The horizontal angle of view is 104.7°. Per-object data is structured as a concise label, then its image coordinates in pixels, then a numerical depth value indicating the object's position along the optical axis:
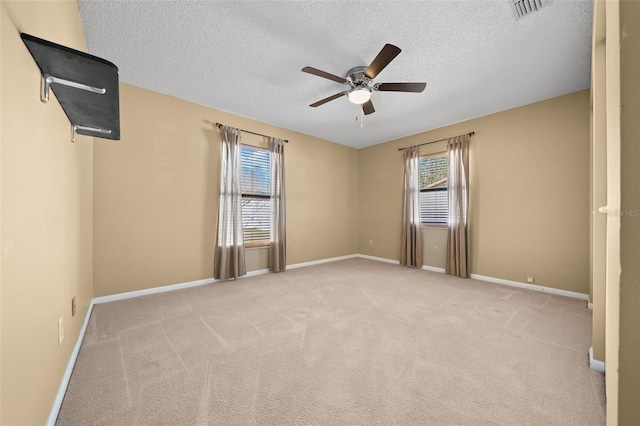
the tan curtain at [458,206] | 4.15
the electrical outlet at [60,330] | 1.45
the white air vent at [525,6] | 1.88
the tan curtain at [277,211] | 4.52
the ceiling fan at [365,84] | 2.21
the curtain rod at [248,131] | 3.89
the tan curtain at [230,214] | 3.86
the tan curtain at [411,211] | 4.89
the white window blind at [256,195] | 4.27
